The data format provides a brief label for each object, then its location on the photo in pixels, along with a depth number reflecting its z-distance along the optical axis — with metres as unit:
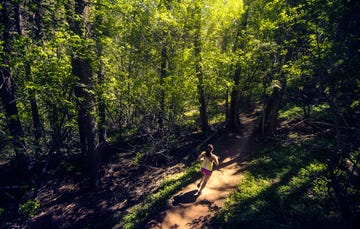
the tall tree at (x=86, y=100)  9.21
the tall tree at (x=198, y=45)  11.72
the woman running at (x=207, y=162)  8.88
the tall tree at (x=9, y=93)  8.66
